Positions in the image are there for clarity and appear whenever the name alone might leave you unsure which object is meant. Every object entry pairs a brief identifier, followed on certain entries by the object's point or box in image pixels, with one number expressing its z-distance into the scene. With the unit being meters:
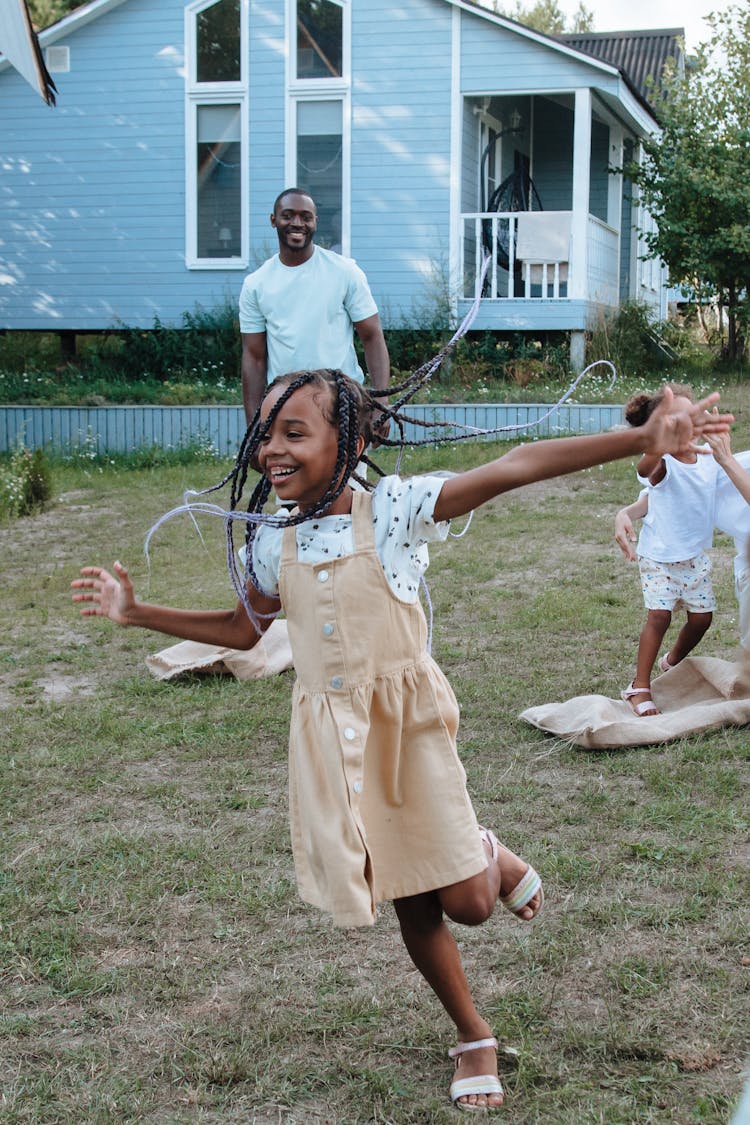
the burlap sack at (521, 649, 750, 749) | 4.61
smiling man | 5.53
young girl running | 2.45
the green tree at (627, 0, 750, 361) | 15.27
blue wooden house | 15.80
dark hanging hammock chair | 16.86
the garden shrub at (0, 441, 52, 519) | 10.40
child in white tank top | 5.09
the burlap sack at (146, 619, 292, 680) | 5.75
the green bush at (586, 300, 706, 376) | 15.70
